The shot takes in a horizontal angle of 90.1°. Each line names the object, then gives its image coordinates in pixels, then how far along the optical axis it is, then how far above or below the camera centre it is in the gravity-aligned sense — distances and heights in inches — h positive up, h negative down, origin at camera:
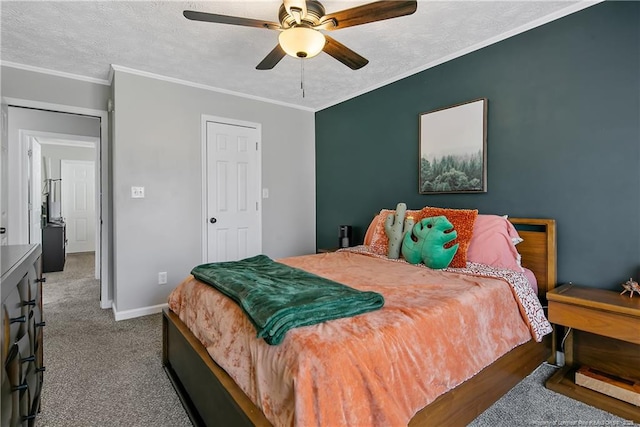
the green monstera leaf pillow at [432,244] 88.1 -9.7
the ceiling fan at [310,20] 69.2 +43.6
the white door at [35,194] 181.8 +9.5
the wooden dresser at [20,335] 38.7 -18.7
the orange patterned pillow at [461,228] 89.4 -5.4
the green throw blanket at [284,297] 47.5 -15.4
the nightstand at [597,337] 68.0 -33.3
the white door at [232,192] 149.2 +8.5
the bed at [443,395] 52.4 -33.7
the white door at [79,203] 292.2 +5.5
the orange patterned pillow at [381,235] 109.8 -9.3
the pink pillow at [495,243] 89.8 -9.6
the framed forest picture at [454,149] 109.3 +22.2
